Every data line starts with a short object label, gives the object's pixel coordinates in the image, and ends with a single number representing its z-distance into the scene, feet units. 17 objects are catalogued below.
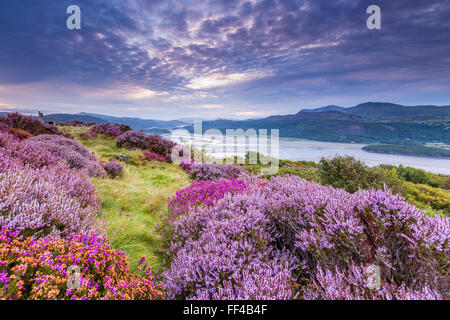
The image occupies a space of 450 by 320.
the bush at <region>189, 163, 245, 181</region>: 31.58
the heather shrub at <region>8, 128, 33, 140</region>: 25.23
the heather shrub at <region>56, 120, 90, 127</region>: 77.13
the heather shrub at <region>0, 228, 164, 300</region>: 4.35
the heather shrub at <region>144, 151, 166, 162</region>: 42.15
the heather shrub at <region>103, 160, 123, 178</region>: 26.43
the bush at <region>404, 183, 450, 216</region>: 27.75
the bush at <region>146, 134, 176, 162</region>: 49.52
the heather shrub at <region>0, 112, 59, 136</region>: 32.53
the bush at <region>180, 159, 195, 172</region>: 40.71
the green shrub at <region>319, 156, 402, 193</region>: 23.61
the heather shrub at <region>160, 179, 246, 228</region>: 14.94
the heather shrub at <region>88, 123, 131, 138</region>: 55.67
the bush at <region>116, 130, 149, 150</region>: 48.56
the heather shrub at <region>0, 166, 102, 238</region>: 6.63
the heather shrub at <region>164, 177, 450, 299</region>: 5.11
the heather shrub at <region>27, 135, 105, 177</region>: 22.03
